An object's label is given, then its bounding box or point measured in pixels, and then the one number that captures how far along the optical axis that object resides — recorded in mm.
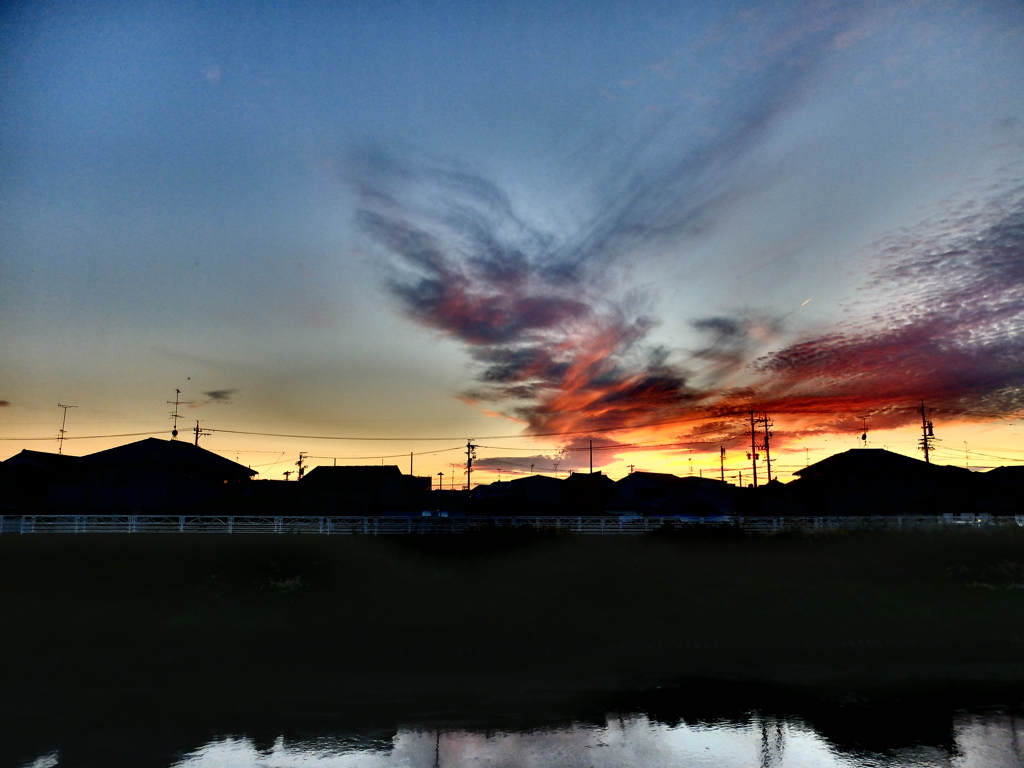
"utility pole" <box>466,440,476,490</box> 105569
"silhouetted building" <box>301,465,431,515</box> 72500
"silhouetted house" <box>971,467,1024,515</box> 75312
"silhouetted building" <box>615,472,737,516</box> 75850
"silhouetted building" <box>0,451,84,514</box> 55594
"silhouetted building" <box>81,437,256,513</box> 55438
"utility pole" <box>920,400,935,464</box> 81562
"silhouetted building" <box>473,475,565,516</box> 69438
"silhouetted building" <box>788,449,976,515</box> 72938
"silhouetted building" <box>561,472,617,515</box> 70688
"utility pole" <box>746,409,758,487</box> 77375
